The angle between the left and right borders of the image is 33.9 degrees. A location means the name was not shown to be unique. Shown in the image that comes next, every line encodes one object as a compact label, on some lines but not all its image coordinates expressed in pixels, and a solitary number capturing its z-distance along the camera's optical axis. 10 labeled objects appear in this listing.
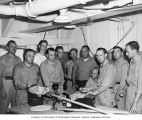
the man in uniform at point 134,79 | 3.26
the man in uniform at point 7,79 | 5.04
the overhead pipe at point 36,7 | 2.94
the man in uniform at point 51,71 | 4.57
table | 2.90
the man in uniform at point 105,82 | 3.70
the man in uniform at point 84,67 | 5.65
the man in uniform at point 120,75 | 4.35
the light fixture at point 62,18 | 3.47
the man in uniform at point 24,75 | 4.30
